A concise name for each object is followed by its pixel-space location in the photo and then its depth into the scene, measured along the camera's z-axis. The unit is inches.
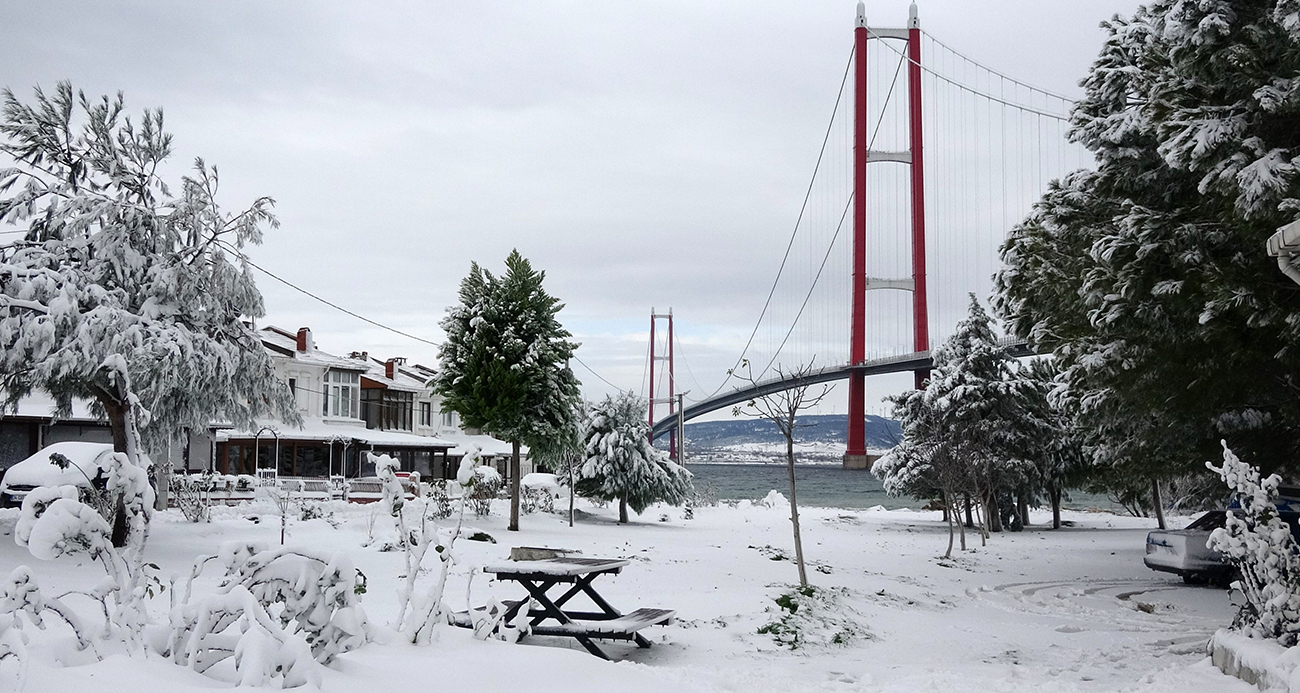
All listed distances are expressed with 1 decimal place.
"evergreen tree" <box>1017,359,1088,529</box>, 1105.4
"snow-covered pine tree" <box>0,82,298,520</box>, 509.7
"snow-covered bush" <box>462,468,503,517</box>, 897.1
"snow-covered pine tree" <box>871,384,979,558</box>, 1071.6
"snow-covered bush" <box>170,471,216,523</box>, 709.9
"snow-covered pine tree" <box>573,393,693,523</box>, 1050.7
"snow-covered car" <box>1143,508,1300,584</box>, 576.4
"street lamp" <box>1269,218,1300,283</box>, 233.9
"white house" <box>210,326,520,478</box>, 1406.3
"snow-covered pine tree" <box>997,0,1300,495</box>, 371.6
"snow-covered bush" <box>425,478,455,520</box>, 832.9
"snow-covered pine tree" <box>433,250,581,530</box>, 813.2
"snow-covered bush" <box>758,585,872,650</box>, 368.8
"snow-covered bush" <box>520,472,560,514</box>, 1081.4
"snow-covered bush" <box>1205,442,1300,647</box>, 245.9
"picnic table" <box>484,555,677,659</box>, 312.2
